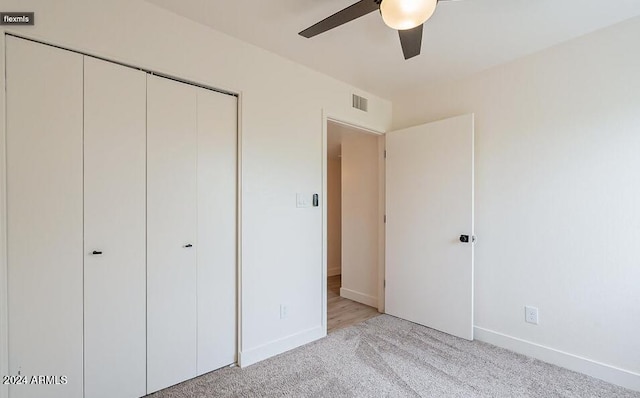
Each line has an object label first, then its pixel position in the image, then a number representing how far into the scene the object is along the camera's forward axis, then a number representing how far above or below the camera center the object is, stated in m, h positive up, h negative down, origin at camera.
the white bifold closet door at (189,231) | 1.89 -0.22
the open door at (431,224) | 2.72 -0.26
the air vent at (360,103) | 3.07 +1.02
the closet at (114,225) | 1.50 -0.16
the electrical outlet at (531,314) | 2.39 -0.95
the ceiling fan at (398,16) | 1.25 +0.85
